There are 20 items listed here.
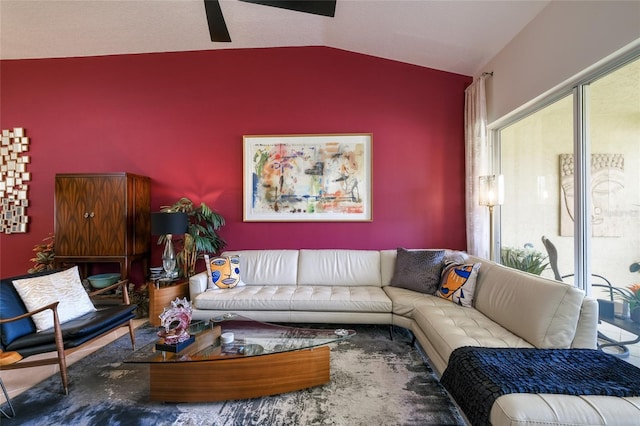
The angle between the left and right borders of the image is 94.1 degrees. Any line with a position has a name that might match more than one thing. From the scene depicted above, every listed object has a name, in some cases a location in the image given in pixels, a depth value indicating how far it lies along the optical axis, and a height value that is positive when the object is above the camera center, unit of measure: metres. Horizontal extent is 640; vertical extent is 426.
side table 3.22 -0.92
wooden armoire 3.48 -0.05
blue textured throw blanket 1.31 -0.78
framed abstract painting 3.87 +0.46
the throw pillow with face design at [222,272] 3.26 -0.66
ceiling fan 2.38 +1.70
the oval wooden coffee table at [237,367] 1.89 -1.00
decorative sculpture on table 1.92 -0.77
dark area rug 1.78 -1.24
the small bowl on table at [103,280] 3.55 -0.79
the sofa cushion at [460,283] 2.65 -0.66
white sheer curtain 3.42 +0.56
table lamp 3.31 -0.15
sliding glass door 1.98 +0.26
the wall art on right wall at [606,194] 2.06 +0.12
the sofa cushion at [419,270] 3.02 -0.61
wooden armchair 2.01 -0.85
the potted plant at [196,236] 3.60 -0.28
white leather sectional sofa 1.23 -0.81
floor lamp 3.04 +0.22
